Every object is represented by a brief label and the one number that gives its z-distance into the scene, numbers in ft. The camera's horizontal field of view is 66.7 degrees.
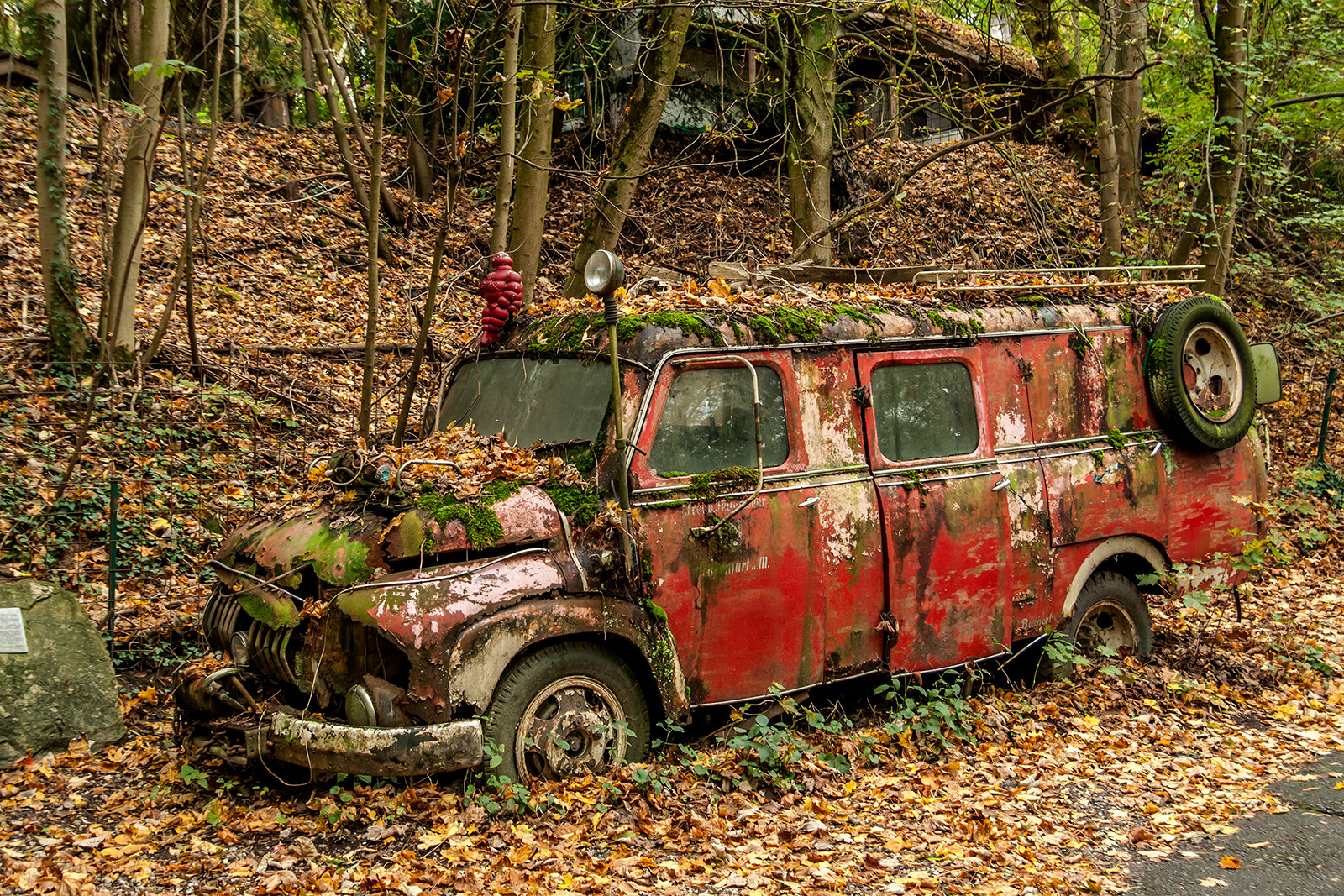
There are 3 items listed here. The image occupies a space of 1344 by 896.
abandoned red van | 15.11
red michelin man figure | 20.01
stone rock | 17.85
